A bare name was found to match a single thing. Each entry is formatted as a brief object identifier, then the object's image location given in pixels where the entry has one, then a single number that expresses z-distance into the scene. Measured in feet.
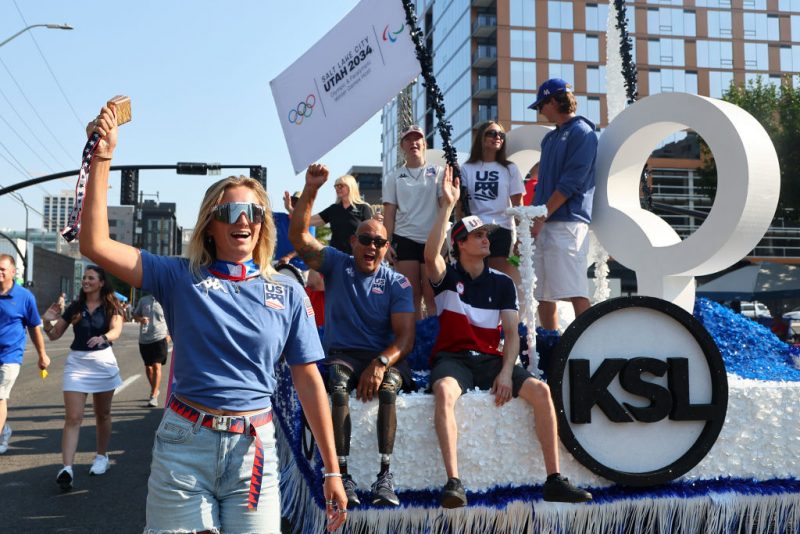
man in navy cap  16.30
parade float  12.09
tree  89.30
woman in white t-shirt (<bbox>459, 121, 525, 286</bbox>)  17.99
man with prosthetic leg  12.69
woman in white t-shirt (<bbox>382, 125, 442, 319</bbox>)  18.42
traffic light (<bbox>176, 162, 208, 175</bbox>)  75.60
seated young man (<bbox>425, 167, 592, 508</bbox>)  11.89
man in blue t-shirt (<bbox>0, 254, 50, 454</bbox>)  19.63
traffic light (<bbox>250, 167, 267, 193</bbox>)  77.38
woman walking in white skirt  18.99
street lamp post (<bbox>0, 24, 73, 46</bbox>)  66.03
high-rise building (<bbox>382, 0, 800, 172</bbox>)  166.09
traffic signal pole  73.97
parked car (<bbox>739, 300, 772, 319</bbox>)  103.53
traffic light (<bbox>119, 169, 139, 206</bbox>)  73.67
